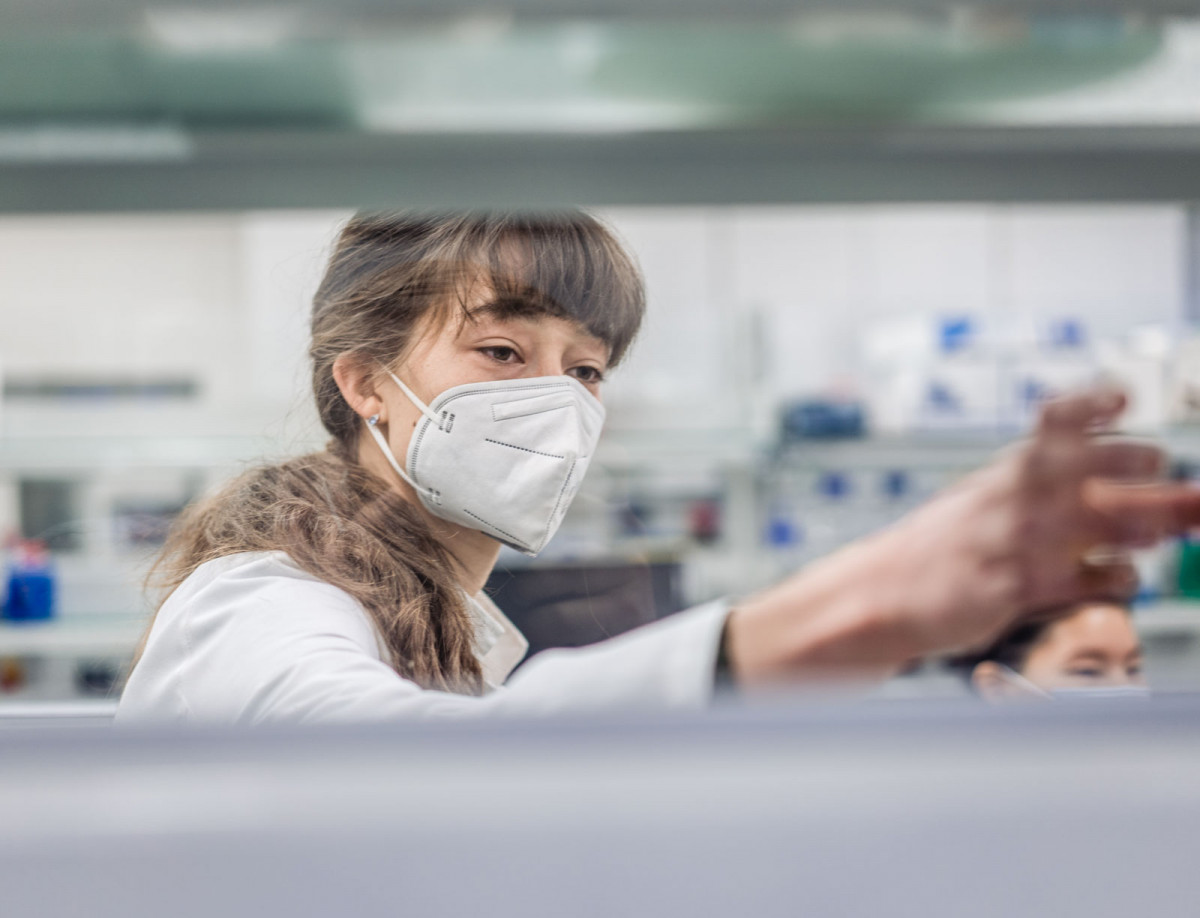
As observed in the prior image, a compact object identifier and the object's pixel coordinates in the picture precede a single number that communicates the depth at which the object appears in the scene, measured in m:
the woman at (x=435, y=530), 0.62
